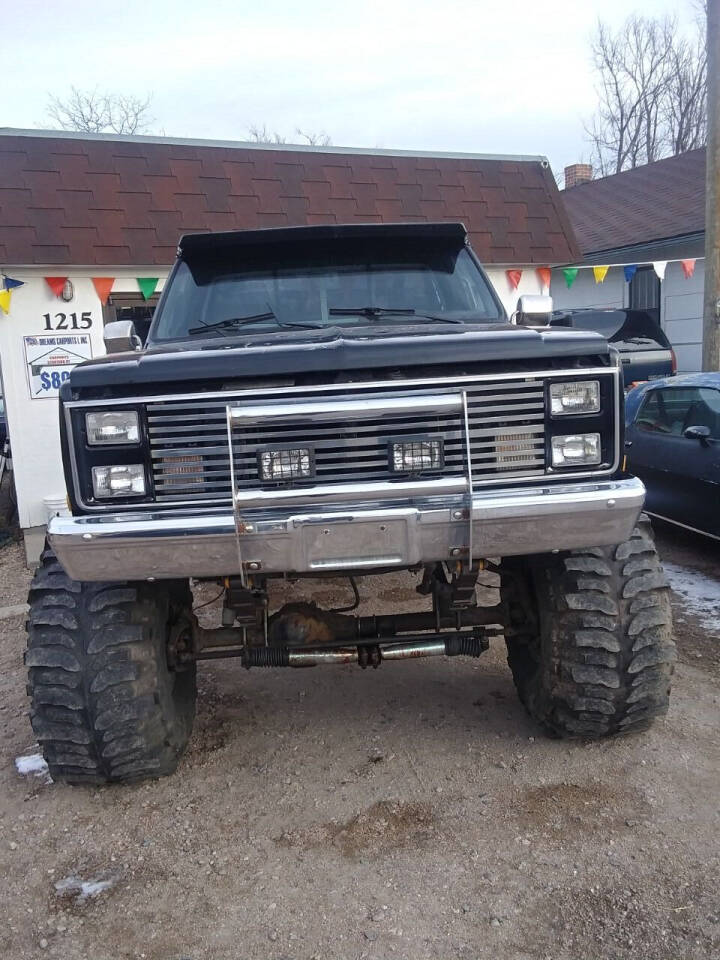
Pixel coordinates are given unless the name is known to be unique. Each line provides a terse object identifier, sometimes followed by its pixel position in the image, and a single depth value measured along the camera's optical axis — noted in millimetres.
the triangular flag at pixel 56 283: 7844
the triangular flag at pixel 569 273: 11178
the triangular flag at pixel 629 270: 12745
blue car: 6223
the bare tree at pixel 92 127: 30334
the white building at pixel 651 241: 16391
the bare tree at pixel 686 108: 32219
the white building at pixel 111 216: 7773
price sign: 7910
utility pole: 8875
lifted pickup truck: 2854
